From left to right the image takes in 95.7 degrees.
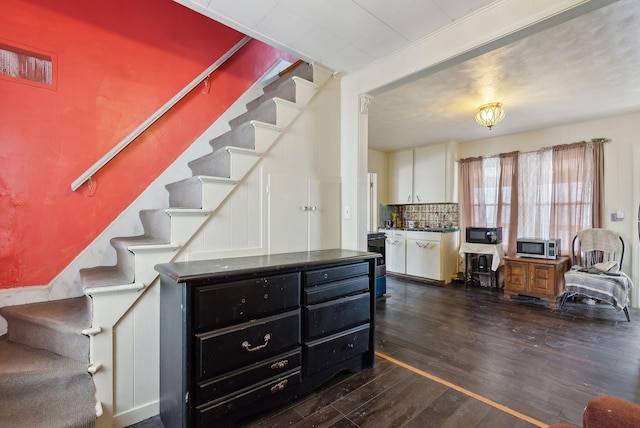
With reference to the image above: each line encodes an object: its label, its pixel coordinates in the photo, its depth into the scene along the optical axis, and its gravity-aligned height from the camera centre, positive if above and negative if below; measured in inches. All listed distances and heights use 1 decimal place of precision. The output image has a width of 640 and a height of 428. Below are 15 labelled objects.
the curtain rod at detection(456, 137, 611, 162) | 155.6 +38.5
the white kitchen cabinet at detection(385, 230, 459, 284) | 198.1 -30.9
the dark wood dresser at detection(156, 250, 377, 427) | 57.3 -27.8
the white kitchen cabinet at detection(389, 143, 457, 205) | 209.0 +27.2
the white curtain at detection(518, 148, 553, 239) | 175.0 +11.1
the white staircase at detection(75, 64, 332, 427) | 61.5 -3.2
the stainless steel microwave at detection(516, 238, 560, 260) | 157.9 -20.7
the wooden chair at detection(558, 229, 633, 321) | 131.2 -29.1
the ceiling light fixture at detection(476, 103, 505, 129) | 132.7 +44.9
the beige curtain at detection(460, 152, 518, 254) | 187.3 +11.6
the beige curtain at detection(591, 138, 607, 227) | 155.9 +15.3
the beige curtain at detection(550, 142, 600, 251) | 160.2 +11.8
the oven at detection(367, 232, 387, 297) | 163.6 -23.4
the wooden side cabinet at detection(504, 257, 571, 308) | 152.6 -36.2
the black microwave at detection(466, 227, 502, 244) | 183.6 -15.5
